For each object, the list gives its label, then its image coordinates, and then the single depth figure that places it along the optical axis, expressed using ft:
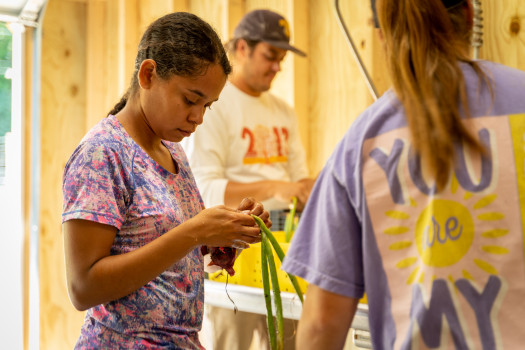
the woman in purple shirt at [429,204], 3.02
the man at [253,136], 8.71
